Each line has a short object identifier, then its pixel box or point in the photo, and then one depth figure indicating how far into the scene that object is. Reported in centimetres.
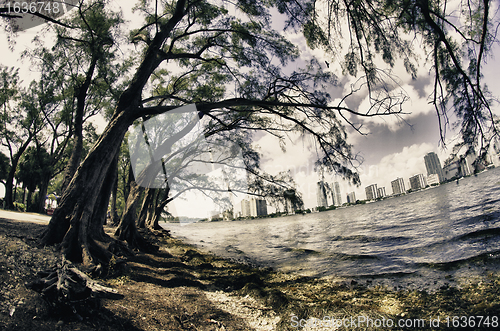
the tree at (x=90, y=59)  754
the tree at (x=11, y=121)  1530
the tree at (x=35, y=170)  1641
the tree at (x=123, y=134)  405
